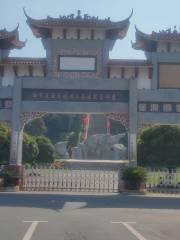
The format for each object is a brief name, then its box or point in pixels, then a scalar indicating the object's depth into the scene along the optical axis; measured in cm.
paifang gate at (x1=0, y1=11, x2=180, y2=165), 1944
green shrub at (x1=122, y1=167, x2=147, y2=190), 1808
